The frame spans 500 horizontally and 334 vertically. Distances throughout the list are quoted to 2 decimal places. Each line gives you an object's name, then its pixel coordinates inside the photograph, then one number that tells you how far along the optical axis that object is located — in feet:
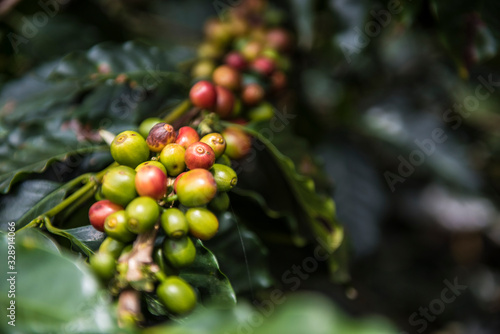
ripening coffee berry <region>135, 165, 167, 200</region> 1.53
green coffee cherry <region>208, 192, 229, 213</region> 1.64
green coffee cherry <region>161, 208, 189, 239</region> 1.52
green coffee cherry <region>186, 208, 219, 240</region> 1.55
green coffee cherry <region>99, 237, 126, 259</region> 1.54
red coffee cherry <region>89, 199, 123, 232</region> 1.56
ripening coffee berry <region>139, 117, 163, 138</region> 1.69
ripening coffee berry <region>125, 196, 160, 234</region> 1.50
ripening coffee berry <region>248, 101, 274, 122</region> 1.92
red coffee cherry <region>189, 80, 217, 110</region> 1.78
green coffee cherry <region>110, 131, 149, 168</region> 1.59
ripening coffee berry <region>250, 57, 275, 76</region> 1.99
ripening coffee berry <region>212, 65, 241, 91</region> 1.91
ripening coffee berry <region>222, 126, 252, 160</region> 1.75
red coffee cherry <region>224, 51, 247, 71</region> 1.99
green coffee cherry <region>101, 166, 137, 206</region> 1.55
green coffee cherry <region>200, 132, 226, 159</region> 1.63
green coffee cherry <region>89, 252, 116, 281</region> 1.49
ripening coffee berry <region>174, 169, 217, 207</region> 1.54
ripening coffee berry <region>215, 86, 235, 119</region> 1.84
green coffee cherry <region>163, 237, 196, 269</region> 1.52
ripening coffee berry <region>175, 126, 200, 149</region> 1.63
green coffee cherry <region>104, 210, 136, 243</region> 1.52
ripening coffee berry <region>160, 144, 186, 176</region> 1.59
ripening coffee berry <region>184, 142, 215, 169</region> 1.58
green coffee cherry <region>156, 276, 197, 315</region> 1.48
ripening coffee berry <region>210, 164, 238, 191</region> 1.60
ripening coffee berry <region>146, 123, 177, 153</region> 1.62
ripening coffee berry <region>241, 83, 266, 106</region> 1.92
